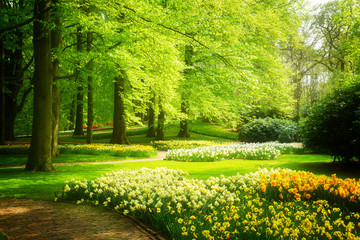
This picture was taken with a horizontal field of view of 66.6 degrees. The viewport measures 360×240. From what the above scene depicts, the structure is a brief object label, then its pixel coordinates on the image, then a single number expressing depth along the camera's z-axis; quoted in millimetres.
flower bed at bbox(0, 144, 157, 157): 14781
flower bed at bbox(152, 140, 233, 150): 18797
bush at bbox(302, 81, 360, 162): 9596
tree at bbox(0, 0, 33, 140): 18917
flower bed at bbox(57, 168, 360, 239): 3725
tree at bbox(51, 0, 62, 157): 12065
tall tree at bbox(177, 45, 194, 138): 20003
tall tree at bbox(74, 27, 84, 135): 25831
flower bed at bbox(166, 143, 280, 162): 12977
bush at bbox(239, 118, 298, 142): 22562
